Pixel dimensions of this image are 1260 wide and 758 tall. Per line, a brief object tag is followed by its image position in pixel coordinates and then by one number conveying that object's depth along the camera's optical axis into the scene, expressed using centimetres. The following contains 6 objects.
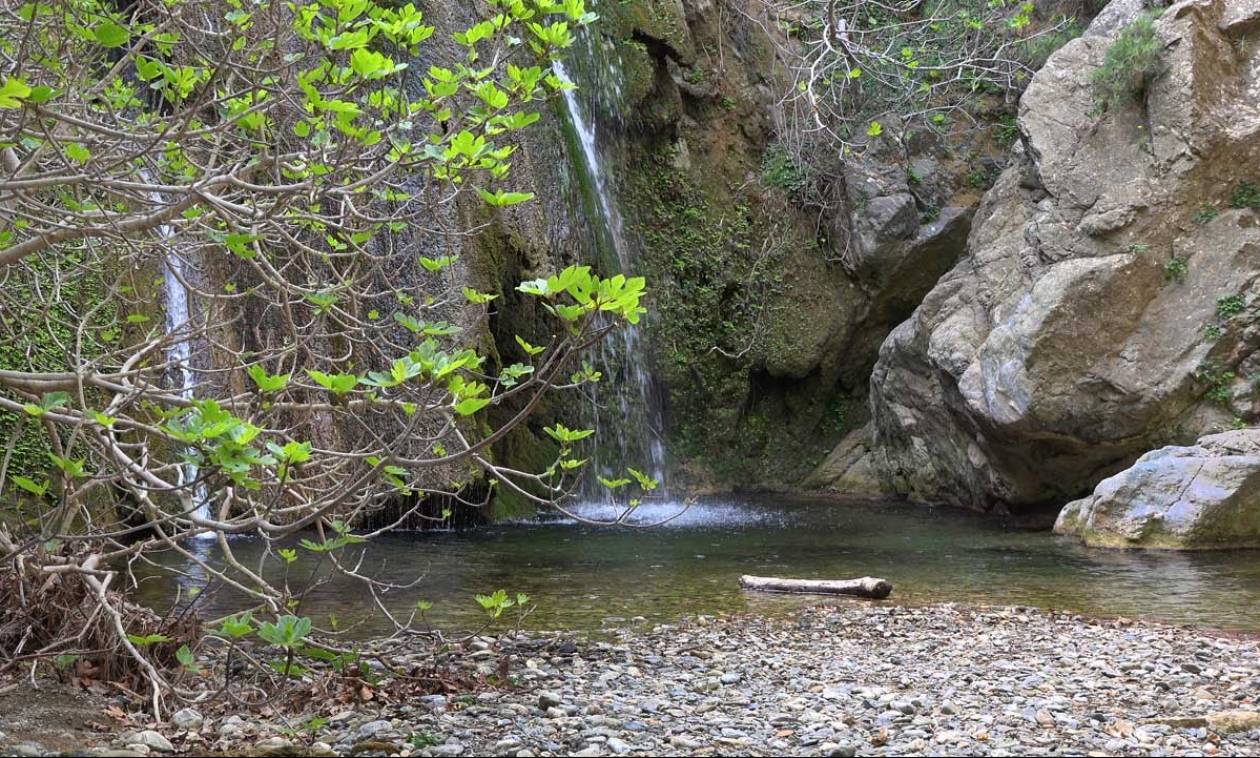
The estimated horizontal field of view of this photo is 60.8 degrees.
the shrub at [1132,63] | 1186
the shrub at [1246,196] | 1162
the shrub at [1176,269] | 1161
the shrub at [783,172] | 1672
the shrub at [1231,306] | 1127
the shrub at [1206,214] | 1168
